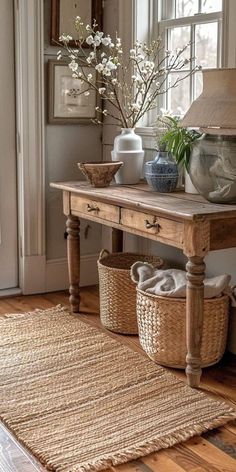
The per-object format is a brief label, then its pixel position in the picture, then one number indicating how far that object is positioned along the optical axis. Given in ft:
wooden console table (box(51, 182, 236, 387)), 8.20
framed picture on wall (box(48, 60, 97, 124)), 12.75
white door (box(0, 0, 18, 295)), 12.43
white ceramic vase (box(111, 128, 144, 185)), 10.99
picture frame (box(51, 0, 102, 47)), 12.51
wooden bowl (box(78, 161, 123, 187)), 10.60
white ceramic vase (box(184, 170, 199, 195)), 9.84
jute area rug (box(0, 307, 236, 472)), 7.22
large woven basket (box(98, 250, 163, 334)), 10.84
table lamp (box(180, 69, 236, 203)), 8.21
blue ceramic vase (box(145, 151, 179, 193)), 9.95
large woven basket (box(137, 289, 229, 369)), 9.18
